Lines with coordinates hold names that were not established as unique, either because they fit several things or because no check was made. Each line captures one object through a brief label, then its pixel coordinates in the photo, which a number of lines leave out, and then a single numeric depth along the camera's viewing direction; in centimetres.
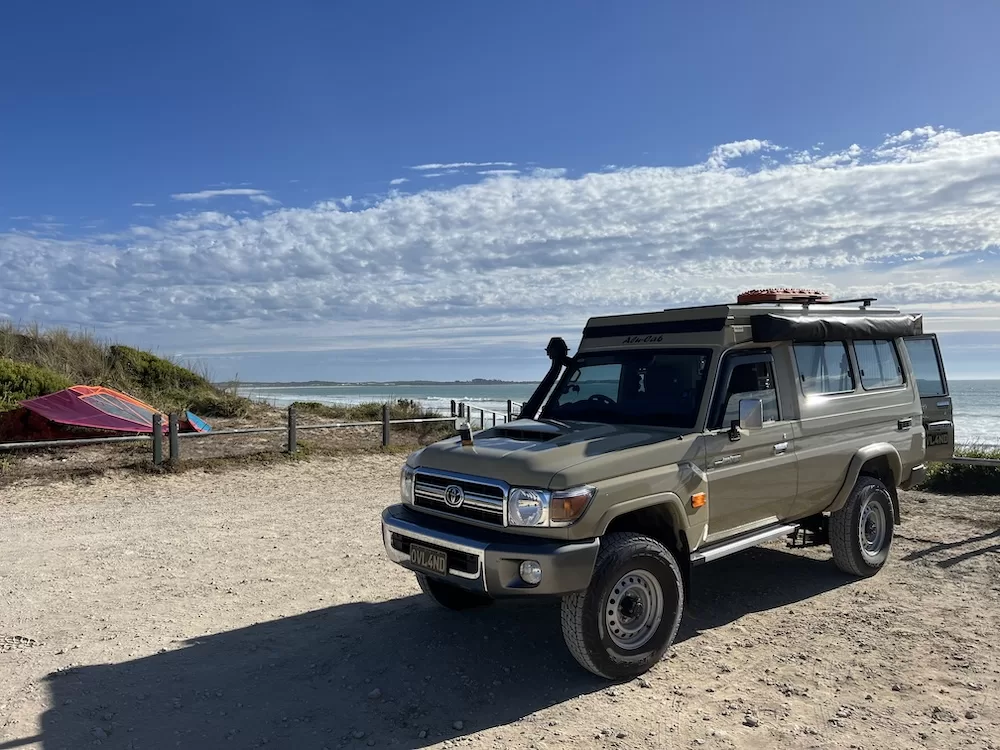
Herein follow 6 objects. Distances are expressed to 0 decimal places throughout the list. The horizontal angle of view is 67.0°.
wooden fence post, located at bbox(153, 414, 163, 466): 1307
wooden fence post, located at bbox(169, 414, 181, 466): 1323
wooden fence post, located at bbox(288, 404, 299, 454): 1490
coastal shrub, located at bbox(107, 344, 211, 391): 2178
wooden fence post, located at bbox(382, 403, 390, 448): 1672
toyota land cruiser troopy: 439
